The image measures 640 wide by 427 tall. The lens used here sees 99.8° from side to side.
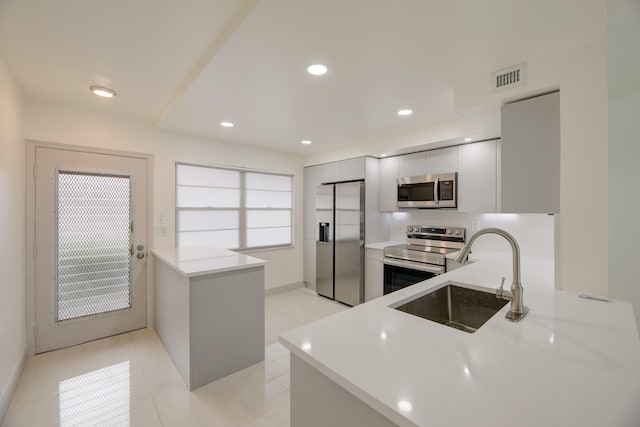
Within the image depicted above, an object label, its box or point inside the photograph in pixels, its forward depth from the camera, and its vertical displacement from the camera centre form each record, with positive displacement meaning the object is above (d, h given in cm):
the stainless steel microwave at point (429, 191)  321 +28
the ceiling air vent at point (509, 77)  182 +95
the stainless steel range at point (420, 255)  310 -51
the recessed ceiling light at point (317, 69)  189 +103
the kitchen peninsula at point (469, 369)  67 -48
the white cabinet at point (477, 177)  293 +41
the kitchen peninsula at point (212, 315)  211 -86
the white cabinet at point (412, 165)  351 +65
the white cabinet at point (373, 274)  362 -84
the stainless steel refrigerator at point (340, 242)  379 -43
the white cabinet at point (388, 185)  379 +41
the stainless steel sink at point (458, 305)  157 -56
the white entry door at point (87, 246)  263 -35
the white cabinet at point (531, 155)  177 +40
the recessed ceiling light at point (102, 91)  233 +108
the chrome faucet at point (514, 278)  122 -30
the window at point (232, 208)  366 +8
